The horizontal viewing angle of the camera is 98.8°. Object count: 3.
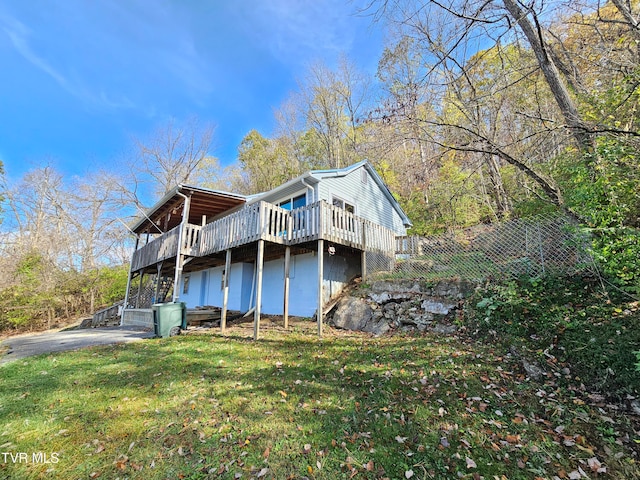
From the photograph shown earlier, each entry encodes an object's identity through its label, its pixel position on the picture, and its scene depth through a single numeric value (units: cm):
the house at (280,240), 873
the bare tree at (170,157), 2362
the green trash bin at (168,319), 852
